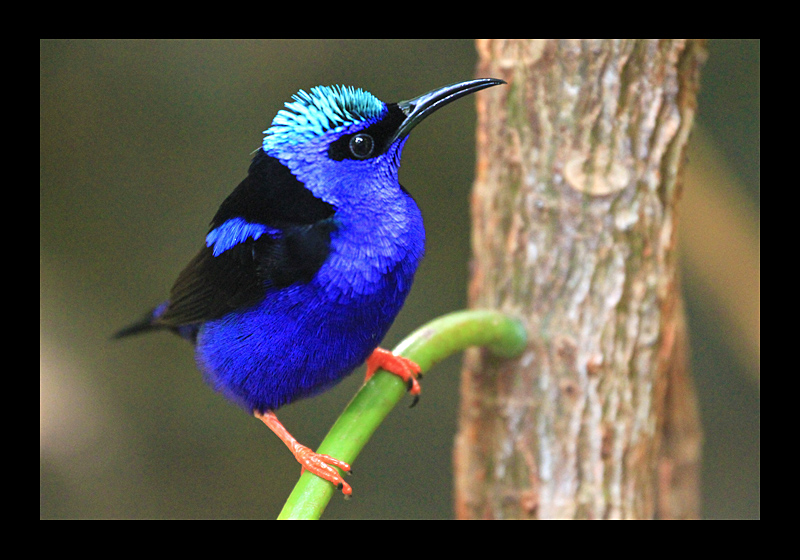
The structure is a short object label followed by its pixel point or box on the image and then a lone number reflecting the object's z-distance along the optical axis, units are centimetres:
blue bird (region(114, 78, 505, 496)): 440
